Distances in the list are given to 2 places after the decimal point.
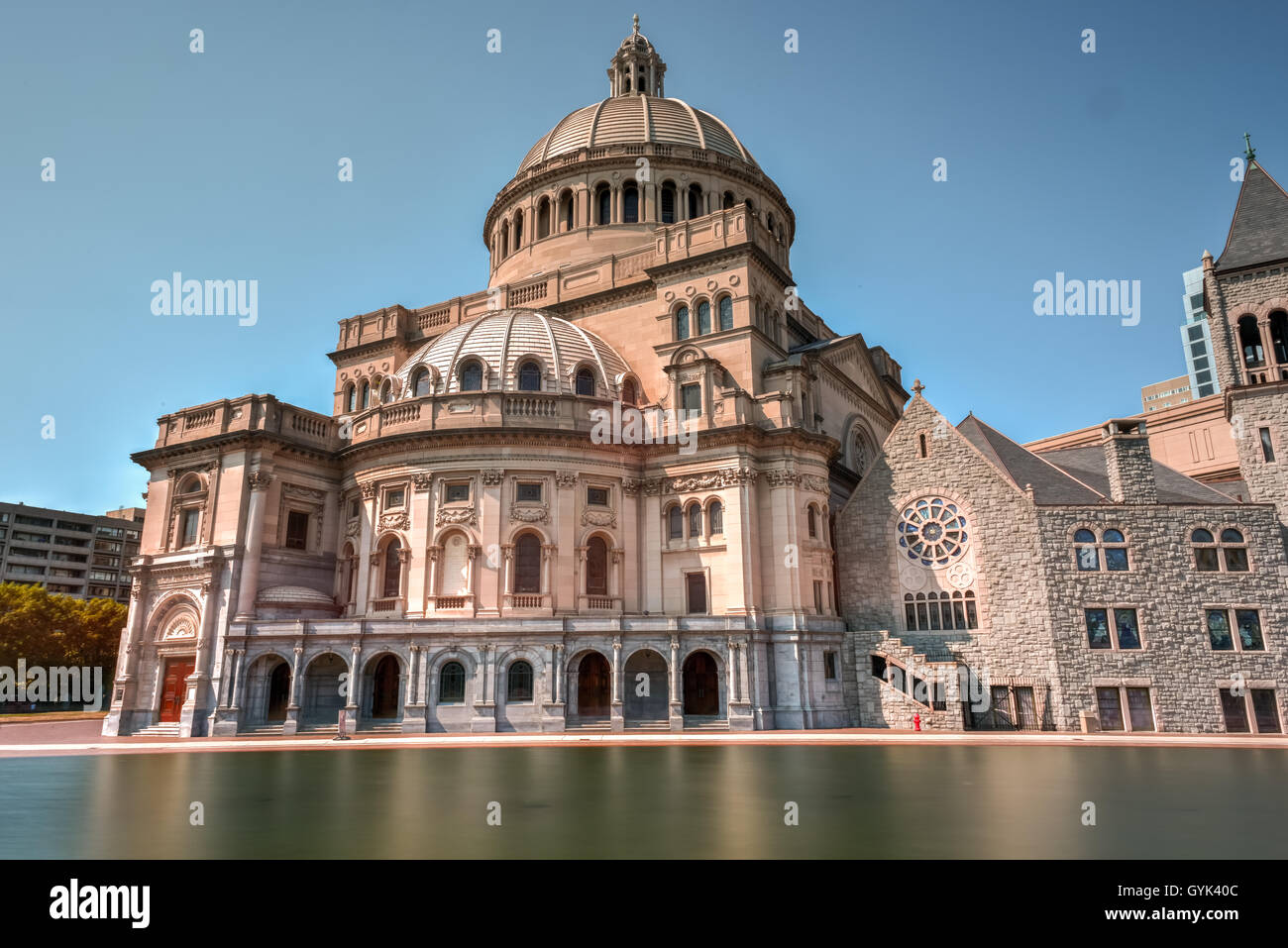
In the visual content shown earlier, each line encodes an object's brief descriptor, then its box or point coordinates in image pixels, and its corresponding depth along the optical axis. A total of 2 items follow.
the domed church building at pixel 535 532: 36.94
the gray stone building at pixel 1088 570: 34.00
